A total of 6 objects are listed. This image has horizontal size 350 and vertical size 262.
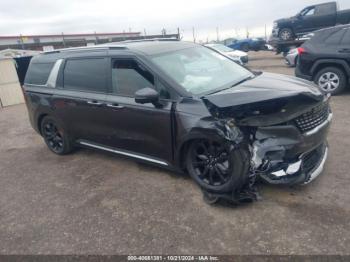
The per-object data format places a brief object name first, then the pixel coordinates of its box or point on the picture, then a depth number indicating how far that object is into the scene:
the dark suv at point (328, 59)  7.27
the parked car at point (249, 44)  24.73
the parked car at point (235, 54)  14.84
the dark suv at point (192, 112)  3.18
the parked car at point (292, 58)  13.02
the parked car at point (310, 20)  16.25
